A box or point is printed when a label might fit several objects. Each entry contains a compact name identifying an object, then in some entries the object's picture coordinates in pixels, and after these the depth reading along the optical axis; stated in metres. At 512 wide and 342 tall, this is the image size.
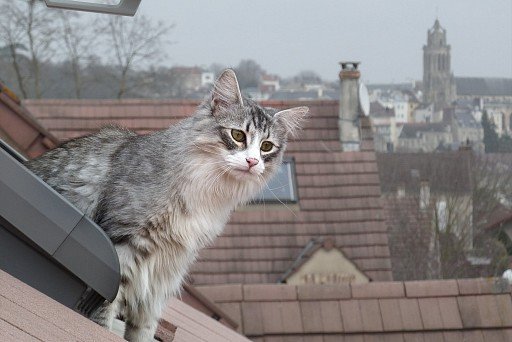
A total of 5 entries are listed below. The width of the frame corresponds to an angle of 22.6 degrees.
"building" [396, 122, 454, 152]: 61.28
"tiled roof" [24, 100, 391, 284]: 21.23
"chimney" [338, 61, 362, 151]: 23.11
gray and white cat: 4.46
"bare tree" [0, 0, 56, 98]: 33.16
